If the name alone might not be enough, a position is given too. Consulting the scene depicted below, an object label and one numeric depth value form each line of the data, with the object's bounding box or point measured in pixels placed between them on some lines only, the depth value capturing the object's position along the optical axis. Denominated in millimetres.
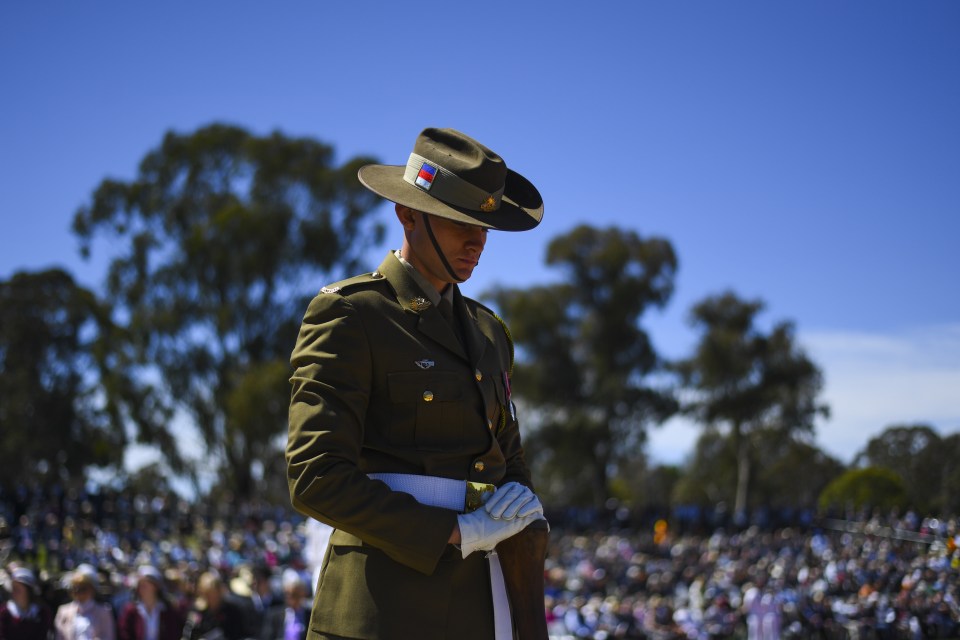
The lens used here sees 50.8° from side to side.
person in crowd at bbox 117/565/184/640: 7379
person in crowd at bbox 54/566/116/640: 7324
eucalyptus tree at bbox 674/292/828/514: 19078
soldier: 2152
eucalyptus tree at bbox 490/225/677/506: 37719
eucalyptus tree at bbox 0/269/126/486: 30141
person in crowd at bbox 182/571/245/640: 8180
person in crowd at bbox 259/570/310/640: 8258
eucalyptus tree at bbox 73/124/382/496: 32156
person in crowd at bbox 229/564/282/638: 8602
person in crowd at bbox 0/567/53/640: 7031
